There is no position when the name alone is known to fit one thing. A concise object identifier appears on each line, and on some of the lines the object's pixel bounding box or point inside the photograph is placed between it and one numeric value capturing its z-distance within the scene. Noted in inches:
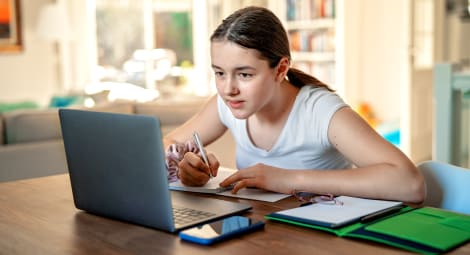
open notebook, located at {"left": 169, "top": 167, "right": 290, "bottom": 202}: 54.7
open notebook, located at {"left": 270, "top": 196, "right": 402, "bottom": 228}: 43.7
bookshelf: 246.7
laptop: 43.2
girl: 54.3
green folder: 38.3
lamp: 211.9
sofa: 110.7
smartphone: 41.4
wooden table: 39.6
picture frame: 226.8
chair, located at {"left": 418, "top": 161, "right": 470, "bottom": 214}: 56.1
